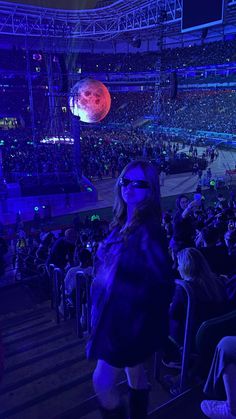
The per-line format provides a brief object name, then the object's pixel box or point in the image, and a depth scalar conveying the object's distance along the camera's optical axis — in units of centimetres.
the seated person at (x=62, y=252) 539
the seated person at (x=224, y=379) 216
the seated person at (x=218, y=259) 409
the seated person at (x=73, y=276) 425
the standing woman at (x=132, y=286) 169
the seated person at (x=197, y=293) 262
